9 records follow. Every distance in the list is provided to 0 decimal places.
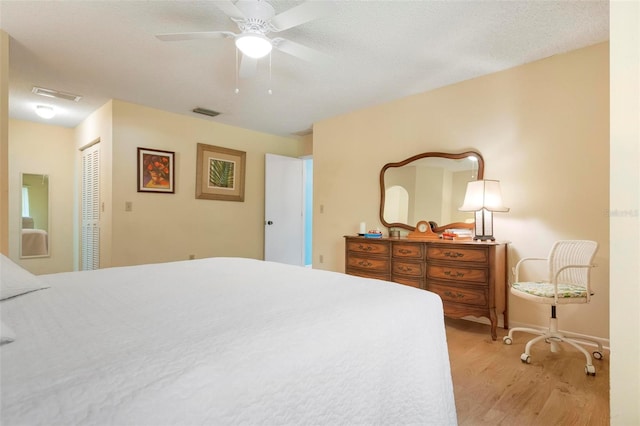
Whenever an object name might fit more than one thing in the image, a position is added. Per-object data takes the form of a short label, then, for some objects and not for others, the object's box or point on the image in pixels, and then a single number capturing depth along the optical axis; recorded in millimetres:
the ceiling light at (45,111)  4031
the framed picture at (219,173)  4629
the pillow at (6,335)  744
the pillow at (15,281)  1194
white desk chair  2146
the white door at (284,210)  5285
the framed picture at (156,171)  4082
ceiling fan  1802
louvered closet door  4277
